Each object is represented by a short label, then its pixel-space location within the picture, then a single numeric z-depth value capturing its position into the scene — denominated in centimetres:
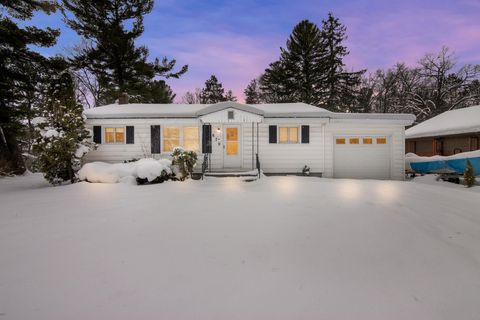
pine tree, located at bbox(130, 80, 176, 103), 1917
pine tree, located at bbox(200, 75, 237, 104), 3434
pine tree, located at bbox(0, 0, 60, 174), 1132
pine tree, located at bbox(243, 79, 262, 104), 3528
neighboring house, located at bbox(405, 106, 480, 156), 1534
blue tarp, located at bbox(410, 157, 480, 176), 1064
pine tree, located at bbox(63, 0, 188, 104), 1669
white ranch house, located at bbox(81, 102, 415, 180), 1199
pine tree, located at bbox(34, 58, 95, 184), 920
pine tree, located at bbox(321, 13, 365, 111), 2533
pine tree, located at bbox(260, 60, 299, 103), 2417
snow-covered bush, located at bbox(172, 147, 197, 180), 979
